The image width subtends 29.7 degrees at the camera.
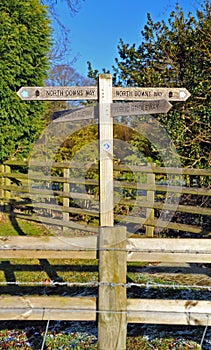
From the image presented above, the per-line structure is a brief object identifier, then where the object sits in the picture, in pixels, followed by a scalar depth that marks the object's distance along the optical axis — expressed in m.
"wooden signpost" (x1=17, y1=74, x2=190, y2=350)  3.15
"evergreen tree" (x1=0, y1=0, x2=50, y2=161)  8.19
